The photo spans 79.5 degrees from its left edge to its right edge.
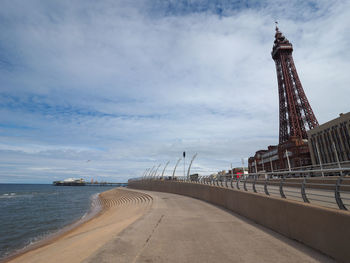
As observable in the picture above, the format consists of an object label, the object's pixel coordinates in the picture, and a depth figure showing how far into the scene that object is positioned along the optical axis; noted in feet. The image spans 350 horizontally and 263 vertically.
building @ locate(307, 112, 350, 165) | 148.05
